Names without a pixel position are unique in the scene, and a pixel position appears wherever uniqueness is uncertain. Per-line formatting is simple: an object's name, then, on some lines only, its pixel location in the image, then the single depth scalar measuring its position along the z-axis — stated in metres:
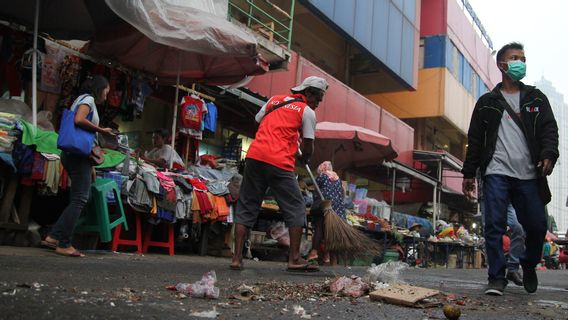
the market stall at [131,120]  5.38
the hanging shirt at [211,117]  8.97
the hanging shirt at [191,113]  8.54
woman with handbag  4.55
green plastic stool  5.48
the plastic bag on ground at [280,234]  8.69
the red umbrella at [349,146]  10.80
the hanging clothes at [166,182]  6.54
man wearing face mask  3.95
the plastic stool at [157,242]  6.78
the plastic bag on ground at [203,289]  2.63
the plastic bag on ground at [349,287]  3.09
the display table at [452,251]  14.24
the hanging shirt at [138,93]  8.03
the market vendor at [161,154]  7.64
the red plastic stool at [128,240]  6.12
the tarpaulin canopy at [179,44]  6.51
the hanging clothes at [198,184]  7.07
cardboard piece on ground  2.78
